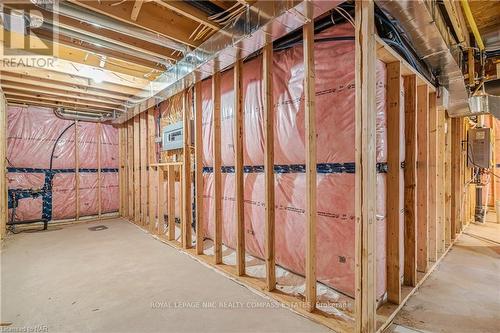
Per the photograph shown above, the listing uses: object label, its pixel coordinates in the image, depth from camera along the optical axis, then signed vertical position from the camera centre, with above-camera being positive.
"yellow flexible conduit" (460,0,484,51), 2.20 +1.44
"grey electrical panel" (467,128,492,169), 4.20 +0.27
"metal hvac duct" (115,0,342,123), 1.65 +1.04
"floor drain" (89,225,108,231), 4.49 -1.14
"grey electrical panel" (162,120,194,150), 3.66 +0.49
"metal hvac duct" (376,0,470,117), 1.57 +1.00
